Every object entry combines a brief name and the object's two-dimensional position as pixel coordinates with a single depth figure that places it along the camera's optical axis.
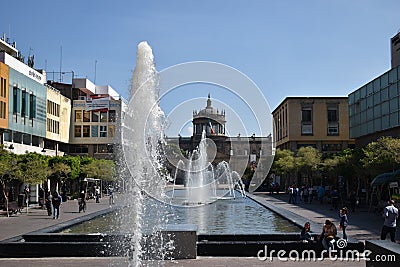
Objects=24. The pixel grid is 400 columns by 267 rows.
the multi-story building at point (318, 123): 83.62
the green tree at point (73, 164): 50.22
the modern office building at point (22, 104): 50.03
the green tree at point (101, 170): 54.75
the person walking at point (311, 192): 47.69
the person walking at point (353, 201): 34.89
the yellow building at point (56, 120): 67.44
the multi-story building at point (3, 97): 47.69
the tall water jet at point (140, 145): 14.37
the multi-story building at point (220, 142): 118.69
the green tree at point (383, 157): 31.65
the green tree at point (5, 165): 31.72
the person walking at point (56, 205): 28.97
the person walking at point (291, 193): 47.89
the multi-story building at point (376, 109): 42.72
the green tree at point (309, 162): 57.53
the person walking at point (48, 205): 31.72
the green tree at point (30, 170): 34.25
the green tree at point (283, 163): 64.62
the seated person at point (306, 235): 15.97
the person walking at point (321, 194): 44.59
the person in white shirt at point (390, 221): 17.23
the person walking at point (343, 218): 17.91
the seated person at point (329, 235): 15.21
